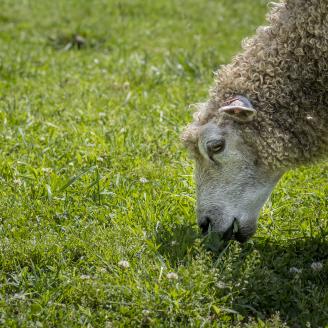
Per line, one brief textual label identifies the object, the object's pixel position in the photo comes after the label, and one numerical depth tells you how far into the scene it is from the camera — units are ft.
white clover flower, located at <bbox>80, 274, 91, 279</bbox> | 28.12
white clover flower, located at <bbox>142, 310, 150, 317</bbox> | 26.07
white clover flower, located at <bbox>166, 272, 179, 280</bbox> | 27.58
